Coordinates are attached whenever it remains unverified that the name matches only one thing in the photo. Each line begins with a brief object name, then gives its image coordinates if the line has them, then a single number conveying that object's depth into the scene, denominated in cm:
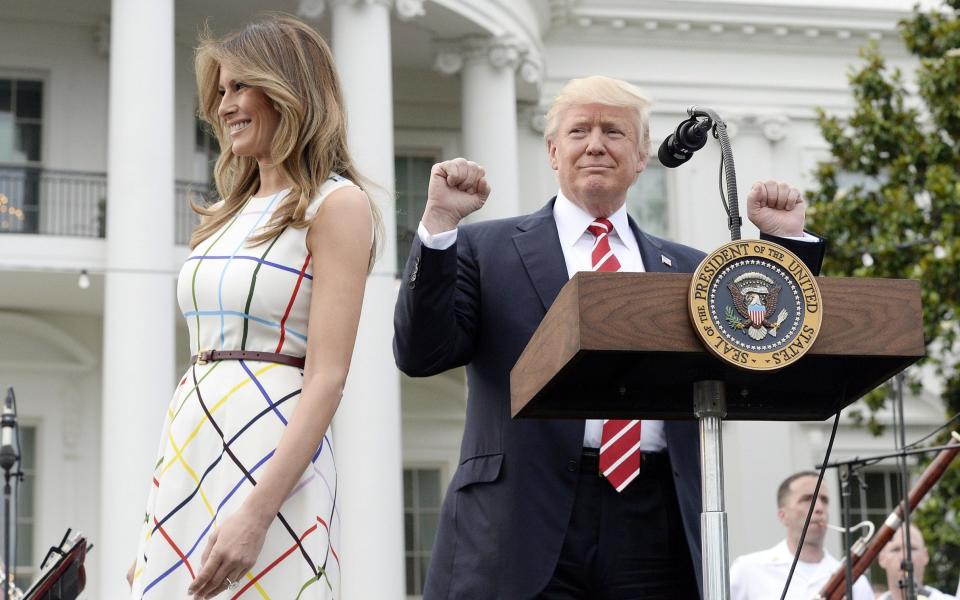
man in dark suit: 352
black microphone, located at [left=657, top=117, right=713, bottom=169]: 331
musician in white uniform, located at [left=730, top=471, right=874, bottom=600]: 892
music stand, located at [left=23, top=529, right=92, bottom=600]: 627
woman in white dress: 314
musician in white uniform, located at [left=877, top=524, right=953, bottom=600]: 963
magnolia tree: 1405
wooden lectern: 271
